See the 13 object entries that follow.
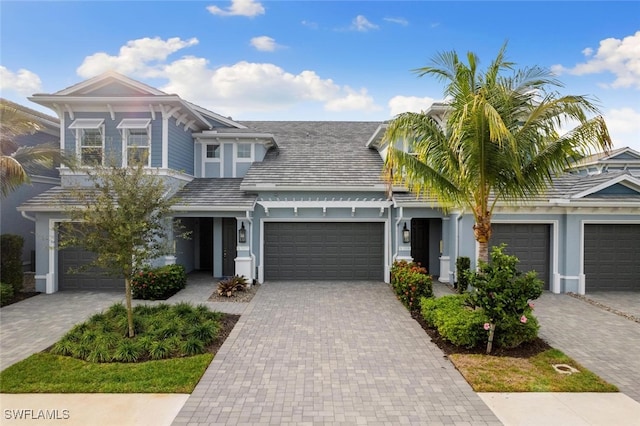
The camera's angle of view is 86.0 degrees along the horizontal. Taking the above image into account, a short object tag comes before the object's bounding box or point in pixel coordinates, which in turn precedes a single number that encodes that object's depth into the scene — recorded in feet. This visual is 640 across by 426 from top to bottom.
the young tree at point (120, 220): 24.20
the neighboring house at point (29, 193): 47.34
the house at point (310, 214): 40.19
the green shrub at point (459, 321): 23.45
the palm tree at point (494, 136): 23.81
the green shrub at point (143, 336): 22.31
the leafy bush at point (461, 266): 38.47
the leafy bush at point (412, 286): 32.58
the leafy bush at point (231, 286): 37.47
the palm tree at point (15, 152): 32.60
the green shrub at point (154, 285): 37.06
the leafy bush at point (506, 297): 22.81
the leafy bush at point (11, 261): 37.29
